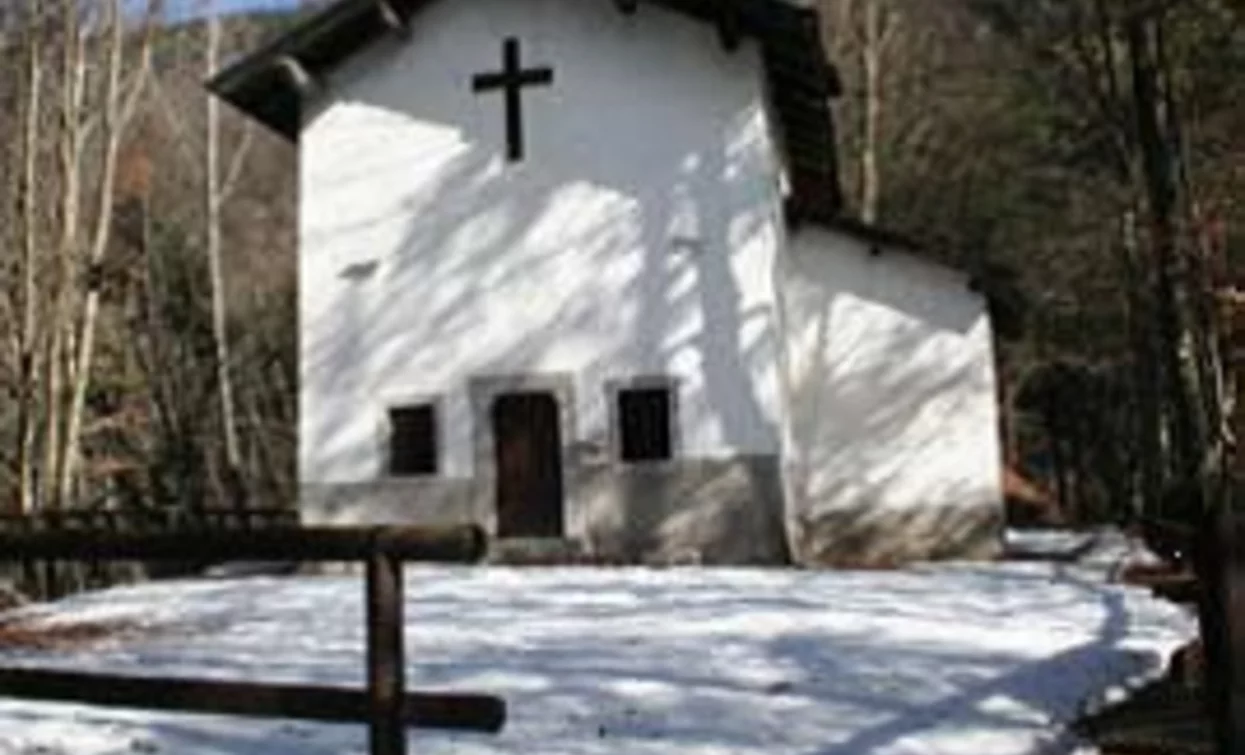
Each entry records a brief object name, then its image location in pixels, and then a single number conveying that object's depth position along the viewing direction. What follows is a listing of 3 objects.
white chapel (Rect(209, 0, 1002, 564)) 23.22
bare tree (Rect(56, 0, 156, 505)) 23.78
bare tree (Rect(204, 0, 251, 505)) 34.91
